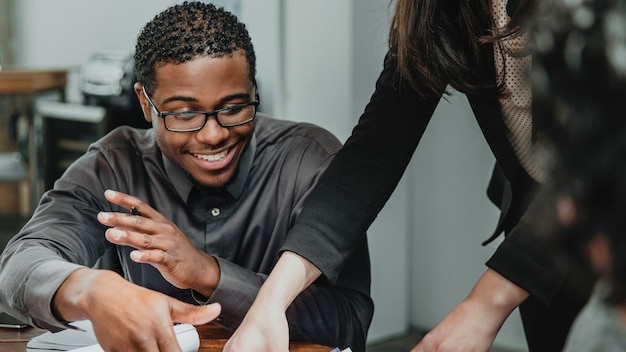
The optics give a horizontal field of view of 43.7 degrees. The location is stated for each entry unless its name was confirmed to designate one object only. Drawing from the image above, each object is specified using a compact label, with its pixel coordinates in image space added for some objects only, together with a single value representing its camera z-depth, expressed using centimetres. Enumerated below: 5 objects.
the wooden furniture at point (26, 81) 434
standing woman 109
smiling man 125
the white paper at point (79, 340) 112
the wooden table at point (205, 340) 119
